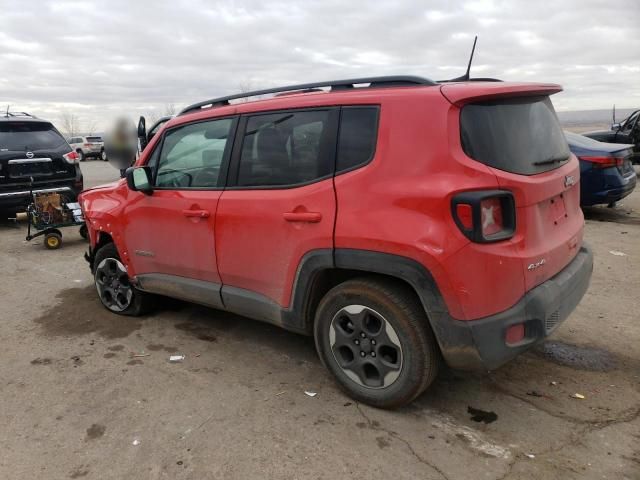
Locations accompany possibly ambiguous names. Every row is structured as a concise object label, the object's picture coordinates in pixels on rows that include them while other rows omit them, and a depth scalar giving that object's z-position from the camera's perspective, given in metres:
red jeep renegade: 2.53
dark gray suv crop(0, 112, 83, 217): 8.39
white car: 33.28
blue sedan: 7.75
